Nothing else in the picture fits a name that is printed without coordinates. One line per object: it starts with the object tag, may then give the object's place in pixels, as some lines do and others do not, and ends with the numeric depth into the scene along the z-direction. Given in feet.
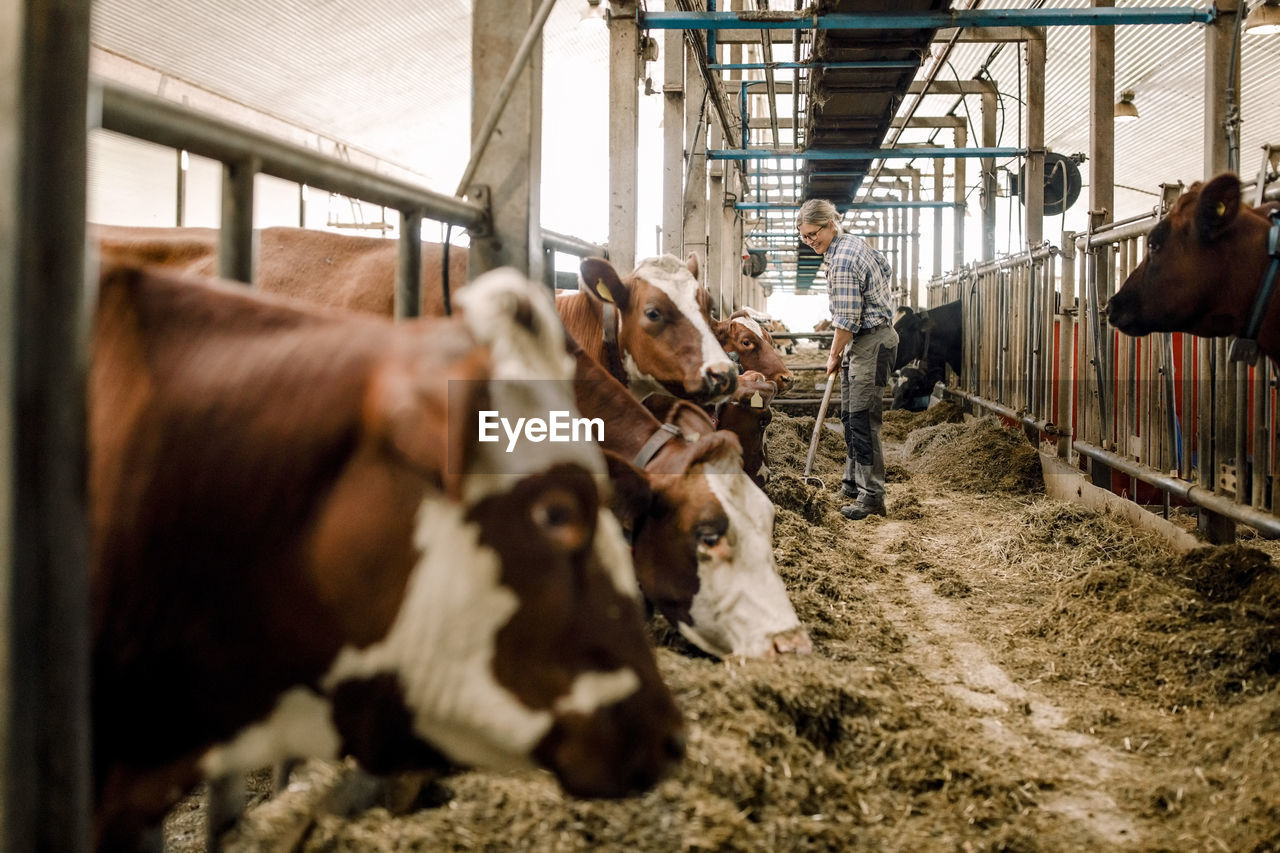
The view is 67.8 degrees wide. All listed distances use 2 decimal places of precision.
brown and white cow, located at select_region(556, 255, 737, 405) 15.07
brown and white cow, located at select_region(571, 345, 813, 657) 9.64
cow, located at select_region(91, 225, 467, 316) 10.36
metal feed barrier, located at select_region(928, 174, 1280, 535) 14.43
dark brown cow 12.28
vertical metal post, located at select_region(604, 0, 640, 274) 18.88
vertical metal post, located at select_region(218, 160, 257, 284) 5.40
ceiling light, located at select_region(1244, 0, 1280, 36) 28.99
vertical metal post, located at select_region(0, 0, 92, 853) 3.04
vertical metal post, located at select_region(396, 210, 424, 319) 7.14
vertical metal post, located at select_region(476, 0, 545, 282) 8.42
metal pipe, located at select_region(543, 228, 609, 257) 11.46
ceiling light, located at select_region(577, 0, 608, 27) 27.64
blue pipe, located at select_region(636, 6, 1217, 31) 17.89
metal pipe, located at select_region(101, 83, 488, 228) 4.48
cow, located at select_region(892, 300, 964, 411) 38.91
